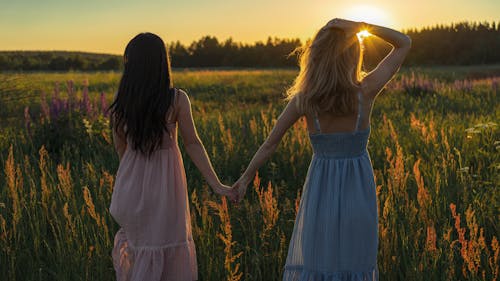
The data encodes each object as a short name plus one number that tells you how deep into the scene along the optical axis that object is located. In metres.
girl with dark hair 2.61
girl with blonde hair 2.39
